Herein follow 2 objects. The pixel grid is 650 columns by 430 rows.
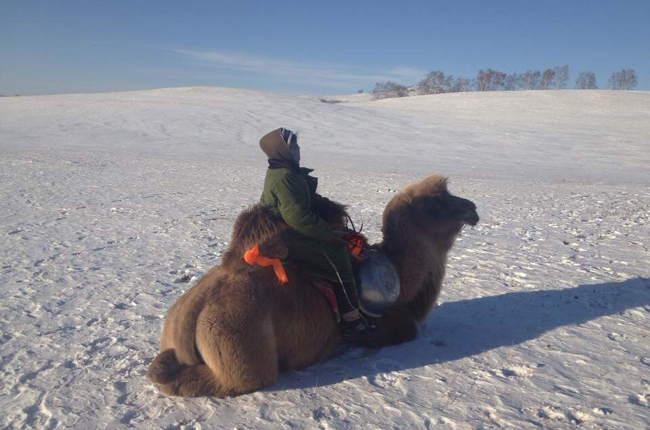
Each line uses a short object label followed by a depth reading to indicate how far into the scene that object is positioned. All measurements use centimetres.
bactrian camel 372
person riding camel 416
